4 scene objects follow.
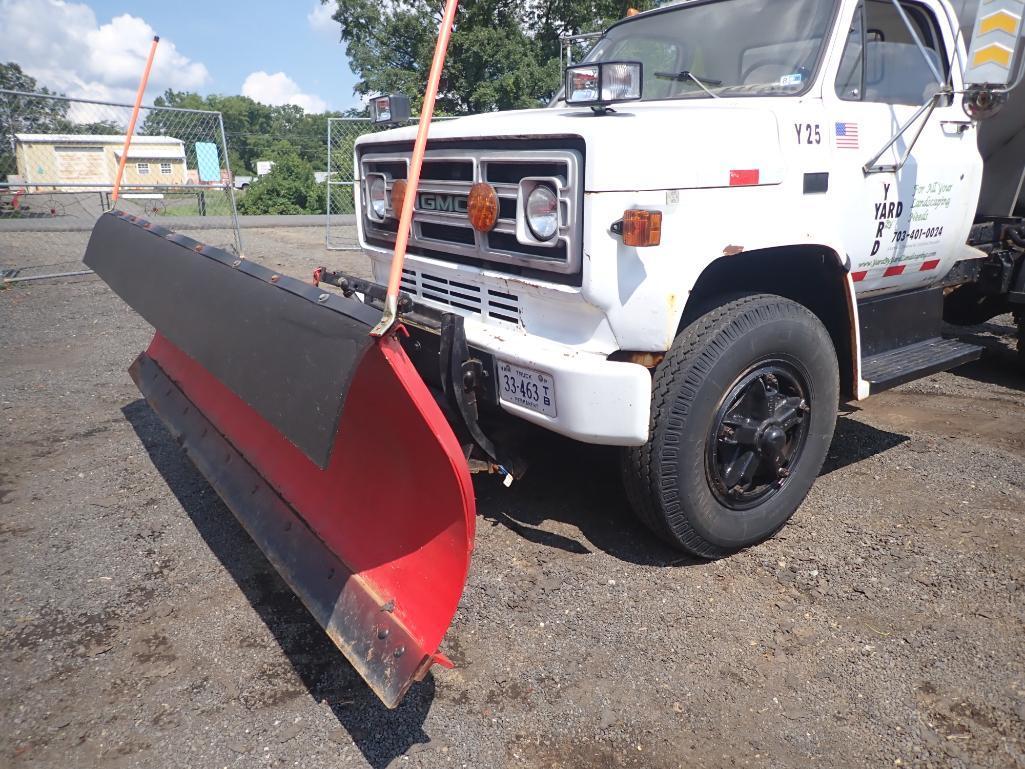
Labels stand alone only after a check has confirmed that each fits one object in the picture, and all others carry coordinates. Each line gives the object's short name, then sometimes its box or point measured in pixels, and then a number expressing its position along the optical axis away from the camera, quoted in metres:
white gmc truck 2.72
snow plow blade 2.22
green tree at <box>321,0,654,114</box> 22.77
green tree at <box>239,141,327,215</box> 26.72
